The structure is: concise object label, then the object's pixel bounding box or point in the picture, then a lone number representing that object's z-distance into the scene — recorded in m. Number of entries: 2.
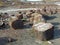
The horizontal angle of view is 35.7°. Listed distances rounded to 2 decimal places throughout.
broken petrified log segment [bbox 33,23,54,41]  3.46
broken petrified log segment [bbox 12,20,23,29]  4.14
